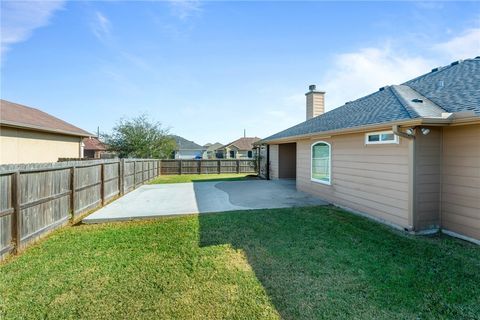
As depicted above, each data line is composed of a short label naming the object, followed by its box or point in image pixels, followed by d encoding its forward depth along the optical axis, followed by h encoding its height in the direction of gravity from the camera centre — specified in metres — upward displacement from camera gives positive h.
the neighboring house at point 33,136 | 10.91 +1.08
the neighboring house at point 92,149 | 34.78 +1.13
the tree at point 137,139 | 24.50 +1.73
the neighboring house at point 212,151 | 49.48 +1.20
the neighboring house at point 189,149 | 49.44 +1.45
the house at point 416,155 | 5.19 +0.04
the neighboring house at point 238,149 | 42.67 +1.33
